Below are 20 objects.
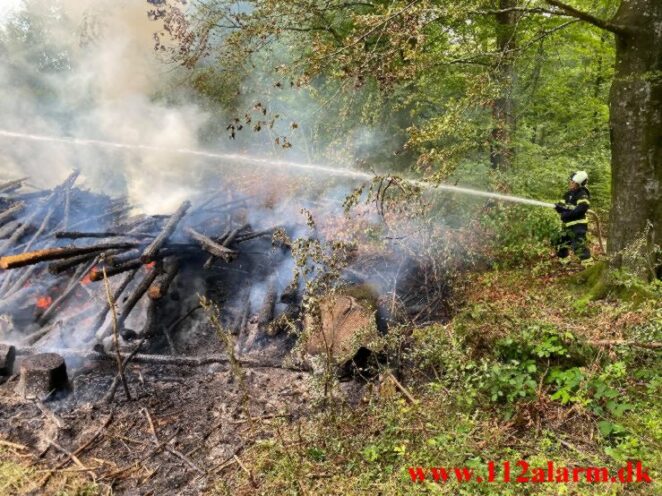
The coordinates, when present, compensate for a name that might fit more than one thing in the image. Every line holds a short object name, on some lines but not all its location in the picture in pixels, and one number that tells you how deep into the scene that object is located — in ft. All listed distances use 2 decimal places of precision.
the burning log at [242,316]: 23.65
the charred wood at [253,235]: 28.94
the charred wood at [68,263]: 22.17
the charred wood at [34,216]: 29.71
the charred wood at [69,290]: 24.31
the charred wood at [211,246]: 24.80
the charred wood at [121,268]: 21.39
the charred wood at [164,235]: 24.22
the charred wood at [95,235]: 25.59
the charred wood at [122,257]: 24.21
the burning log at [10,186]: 39.79
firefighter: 23.00
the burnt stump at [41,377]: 18.69
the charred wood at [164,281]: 24.73
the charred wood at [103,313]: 22.92
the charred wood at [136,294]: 23.15
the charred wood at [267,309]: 23.30
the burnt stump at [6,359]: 20.18
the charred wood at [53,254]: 19.98
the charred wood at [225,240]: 26.57
